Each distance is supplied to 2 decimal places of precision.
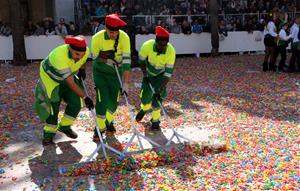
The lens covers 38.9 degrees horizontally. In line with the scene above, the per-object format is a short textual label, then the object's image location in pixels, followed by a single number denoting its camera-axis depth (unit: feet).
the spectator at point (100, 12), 63.41
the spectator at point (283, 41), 42.80
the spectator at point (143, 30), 57.88
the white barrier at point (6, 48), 53.21
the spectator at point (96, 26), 53.72
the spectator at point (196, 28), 60.70
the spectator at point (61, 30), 56.27
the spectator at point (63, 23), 57.97
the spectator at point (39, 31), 56.24
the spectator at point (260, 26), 64.23
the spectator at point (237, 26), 64.39
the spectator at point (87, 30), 57.06
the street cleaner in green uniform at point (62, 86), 18.83
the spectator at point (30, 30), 55.64
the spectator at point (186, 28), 59.98
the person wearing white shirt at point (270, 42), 43.38
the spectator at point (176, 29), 59.67
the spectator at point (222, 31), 61.77
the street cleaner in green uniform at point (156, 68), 21.36
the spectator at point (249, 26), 63.72
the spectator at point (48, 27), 57.44
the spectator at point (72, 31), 57.67
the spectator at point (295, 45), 42.98
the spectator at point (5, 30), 53.49
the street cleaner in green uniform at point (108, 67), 20.36
